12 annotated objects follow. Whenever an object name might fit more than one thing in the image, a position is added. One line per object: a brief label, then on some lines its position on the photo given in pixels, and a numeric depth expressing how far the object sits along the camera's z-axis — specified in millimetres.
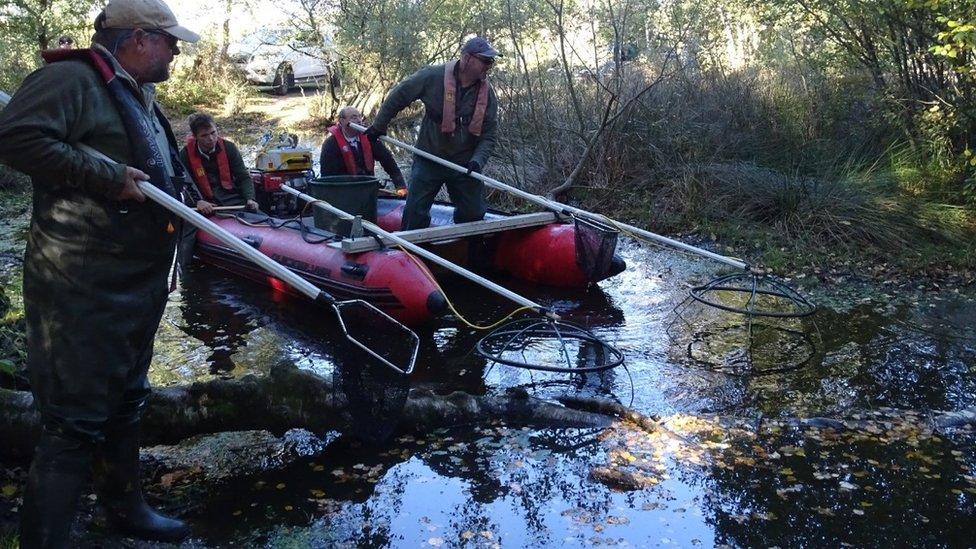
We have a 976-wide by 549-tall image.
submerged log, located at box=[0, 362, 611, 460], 3438
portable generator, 8562
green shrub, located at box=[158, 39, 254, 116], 21297
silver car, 21531
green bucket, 7312
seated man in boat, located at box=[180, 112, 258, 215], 7812
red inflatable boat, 6473
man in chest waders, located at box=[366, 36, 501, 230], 7375
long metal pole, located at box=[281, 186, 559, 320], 5207
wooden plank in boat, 6734
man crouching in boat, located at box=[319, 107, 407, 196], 8414
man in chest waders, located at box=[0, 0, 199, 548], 2529
